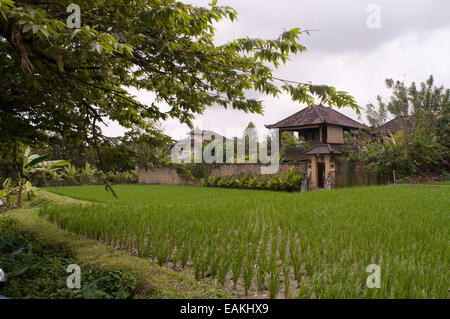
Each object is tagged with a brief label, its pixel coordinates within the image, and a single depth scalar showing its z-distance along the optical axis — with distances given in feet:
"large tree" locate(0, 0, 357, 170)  9.24
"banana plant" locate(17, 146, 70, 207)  23.20
